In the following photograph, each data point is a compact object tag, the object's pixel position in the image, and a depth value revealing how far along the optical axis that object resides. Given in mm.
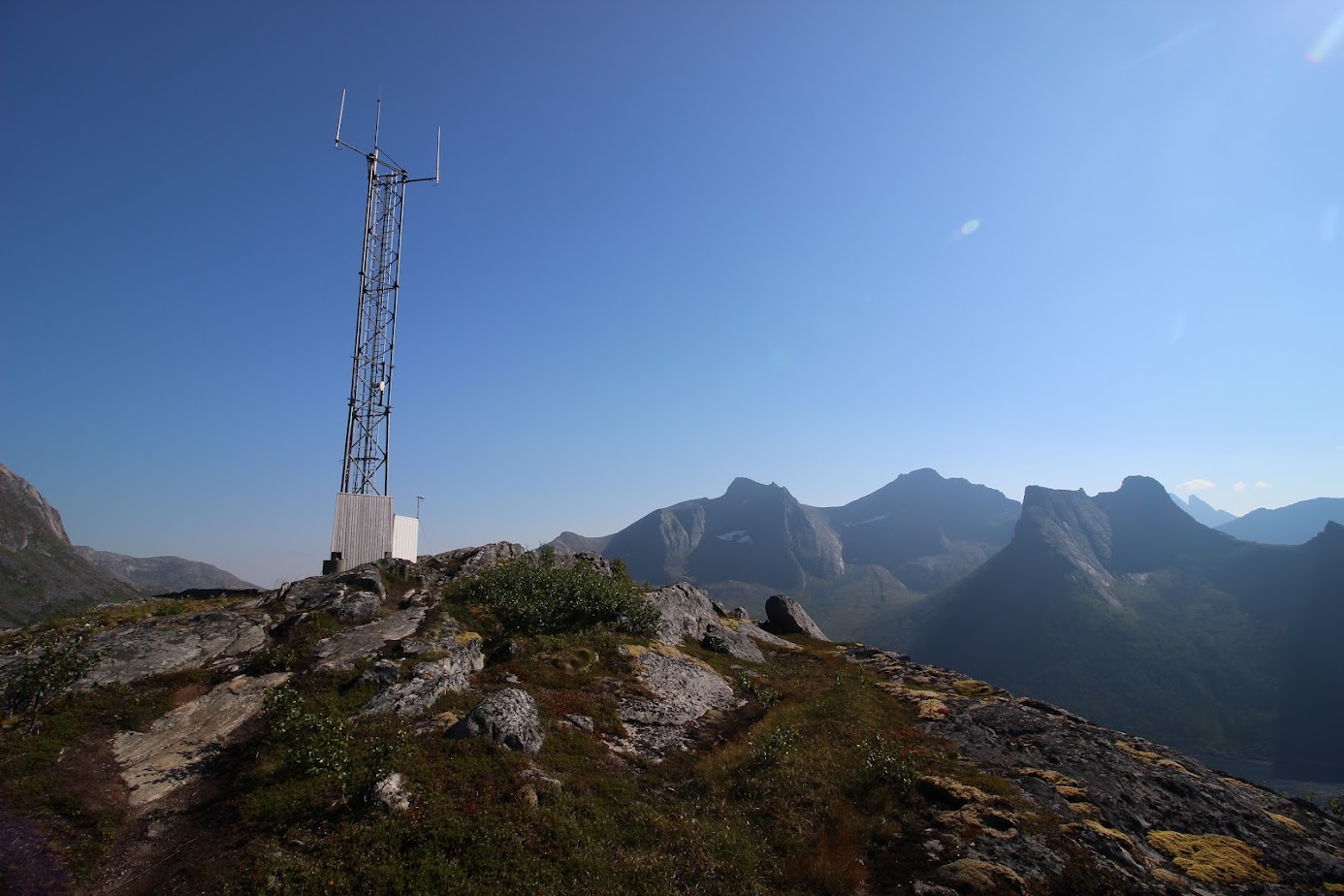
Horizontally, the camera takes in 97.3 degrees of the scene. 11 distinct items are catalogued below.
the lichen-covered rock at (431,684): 19922
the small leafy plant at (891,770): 18406
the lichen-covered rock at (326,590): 29941
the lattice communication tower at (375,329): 43594
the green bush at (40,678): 18000
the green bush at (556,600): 31781
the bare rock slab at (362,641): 24172
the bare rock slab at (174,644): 21484
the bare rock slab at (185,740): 15938
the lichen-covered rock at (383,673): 21853
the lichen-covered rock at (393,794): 13648
